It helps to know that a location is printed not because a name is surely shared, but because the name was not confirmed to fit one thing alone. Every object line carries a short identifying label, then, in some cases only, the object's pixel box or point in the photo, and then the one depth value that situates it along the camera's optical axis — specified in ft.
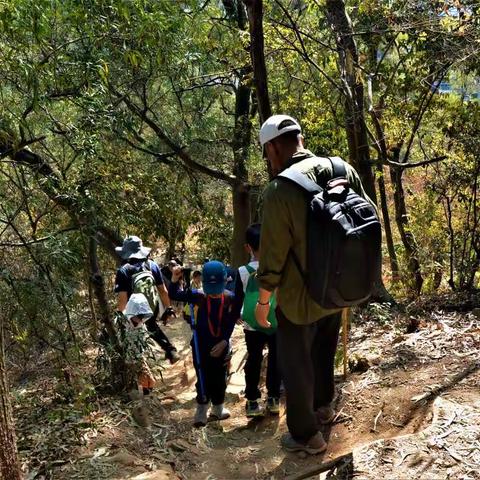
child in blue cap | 15.02
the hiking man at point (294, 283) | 9.70
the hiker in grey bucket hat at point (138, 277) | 18.16
